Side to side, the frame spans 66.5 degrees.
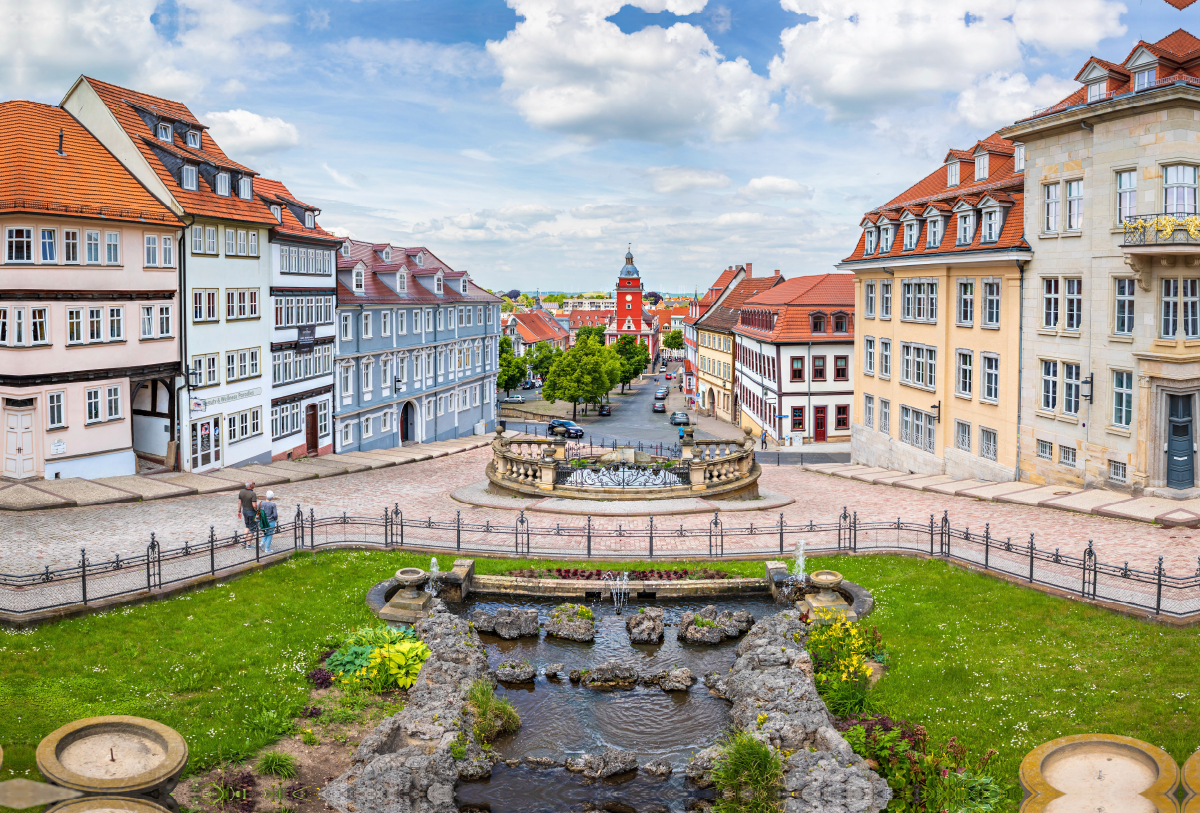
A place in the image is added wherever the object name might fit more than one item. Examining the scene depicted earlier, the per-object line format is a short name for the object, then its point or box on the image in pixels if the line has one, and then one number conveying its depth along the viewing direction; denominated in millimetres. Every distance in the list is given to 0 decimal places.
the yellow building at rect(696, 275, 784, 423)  85062
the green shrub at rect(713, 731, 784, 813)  12125
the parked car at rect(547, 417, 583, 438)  74050
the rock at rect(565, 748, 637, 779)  13445
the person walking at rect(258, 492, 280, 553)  22062
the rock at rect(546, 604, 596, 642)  18234
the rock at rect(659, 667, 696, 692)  16125
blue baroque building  51969
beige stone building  27062
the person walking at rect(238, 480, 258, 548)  22391
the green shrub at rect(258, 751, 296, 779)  12102
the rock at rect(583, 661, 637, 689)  16328
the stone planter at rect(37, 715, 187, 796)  9266
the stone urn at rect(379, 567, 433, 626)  18078
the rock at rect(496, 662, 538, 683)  16469
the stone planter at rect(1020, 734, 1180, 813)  9625
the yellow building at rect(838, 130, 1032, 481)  34625
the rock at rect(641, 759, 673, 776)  13531
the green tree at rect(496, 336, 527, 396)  107125
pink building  28781
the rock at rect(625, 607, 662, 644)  18188
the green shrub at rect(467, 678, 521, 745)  14211
